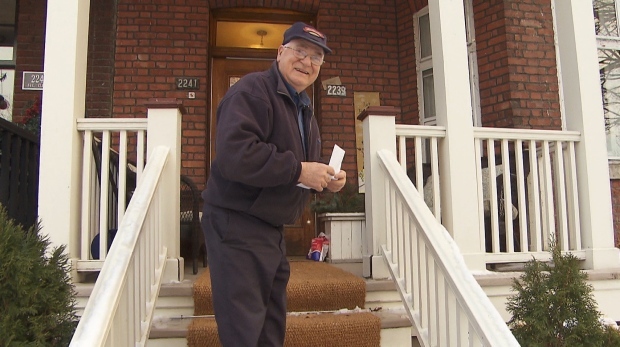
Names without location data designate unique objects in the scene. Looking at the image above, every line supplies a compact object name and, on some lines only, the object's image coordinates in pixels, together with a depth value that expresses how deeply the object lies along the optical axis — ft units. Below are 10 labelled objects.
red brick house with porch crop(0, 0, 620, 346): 11.56
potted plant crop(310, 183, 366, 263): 13.83
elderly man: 5.92
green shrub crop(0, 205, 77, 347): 7.38
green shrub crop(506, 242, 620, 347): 8.49
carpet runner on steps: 9.39
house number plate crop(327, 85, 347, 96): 19.12
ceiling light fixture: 20.44
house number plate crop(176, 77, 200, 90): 18.28
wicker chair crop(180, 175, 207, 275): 12.98
